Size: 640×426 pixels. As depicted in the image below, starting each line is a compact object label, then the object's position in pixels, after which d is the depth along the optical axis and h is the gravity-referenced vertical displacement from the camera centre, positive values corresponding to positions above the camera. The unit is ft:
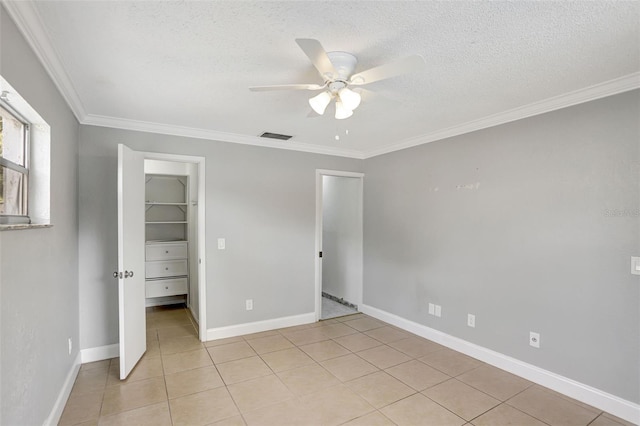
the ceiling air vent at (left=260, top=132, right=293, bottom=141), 12.07 +2.99
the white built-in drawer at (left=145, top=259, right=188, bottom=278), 15.67 -2.84
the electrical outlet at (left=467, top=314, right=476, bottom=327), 10.57 -3.60
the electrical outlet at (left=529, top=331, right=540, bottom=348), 8.91 -3.57
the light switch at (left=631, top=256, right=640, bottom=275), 7.20 -1.17
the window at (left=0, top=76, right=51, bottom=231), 5.18 +0.92
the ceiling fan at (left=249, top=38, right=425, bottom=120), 5.06 +2.52
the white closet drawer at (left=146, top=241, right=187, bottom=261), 15.65 -1.96
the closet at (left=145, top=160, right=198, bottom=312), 15.61 -1.14
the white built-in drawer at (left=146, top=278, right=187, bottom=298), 15.65 -3.80
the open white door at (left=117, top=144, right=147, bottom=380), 8.97 -1.40
